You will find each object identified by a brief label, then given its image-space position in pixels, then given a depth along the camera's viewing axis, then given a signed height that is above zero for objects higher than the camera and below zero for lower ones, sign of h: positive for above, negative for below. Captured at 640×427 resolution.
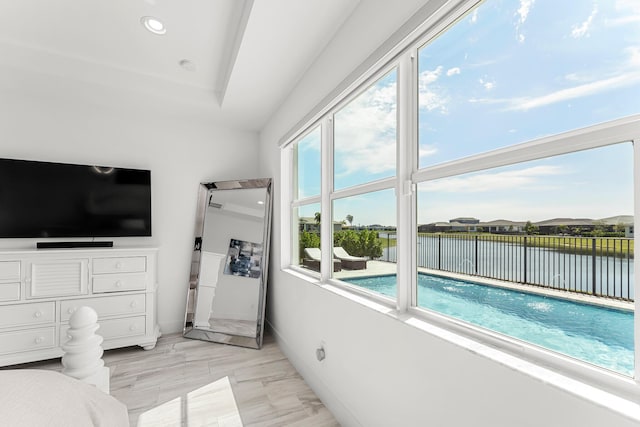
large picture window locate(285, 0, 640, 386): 0.76 +0.16
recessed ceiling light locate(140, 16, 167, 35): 1.89 +1.31
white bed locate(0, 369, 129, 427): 0.68 -0.48
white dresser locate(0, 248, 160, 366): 2.37 -0.70
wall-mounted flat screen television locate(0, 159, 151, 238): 2.57 +0.17
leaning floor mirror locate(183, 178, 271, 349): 3.03 -0.50
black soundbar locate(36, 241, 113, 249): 2.61 -0.25
